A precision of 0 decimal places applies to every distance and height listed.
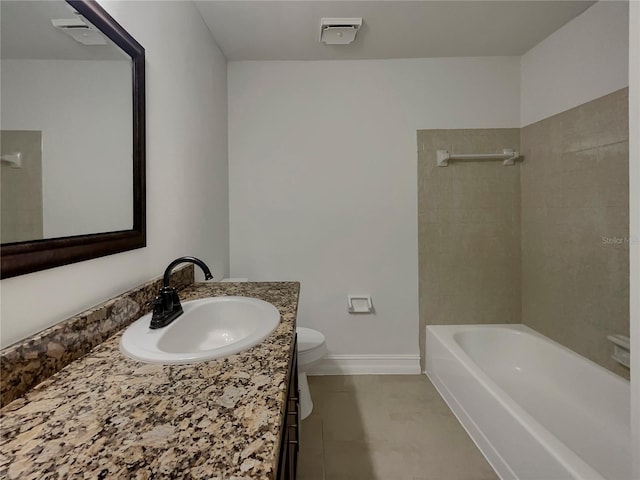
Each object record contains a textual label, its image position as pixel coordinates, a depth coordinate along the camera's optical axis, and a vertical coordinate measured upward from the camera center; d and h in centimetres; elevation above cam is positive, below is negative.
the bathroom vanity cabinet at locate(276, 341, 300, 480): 75 -61
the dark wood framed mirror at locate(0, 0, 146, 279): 65 +4
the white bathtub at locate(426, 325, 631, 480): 122 -91
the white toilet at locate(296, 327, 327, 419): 167 -68
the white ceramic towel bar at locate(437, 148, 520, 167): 217 +62
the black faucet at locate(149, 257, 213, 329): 90 -22
